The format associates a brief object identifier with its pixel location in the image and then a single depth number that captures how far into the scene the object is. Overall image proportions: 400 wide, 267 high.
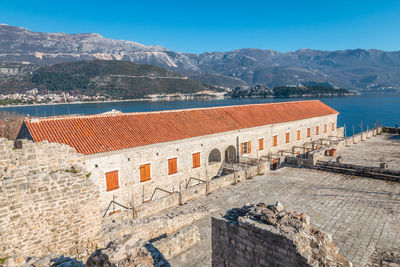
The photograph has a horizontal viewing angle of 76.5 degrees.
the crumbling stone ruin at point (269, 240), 5.43
